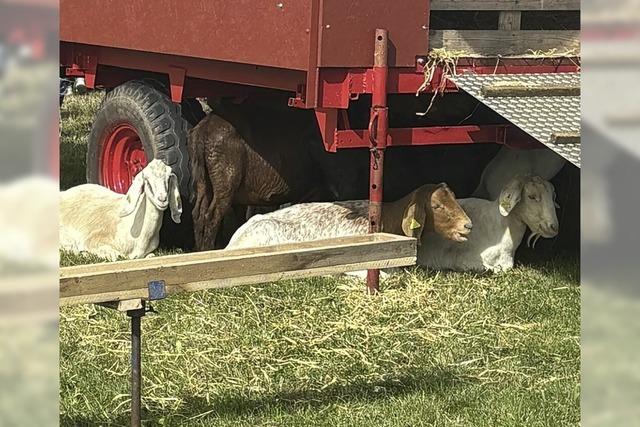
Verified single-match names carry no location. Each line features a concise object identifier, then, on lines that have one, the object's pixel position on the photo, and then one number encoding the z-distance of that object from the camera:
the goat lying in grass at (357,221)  6.79
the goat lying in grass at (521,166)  7.71
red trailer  6.05
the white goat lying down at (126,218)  7.12
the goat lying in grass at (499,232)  6.97
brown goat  7.41
